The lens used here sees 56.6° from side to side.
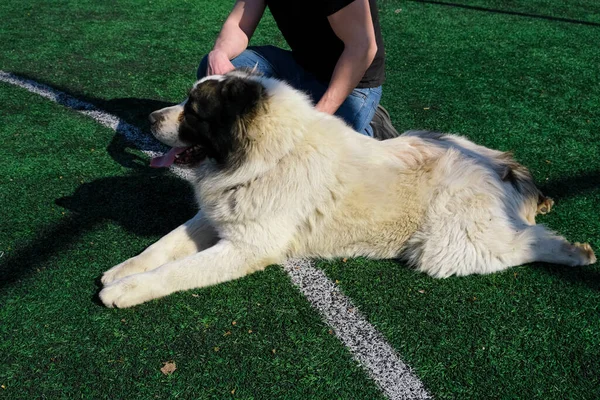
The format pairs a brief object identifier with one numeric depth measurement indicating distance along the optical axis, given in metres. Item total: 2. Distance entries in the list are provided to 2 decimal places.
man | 4.05
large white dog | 3.26
